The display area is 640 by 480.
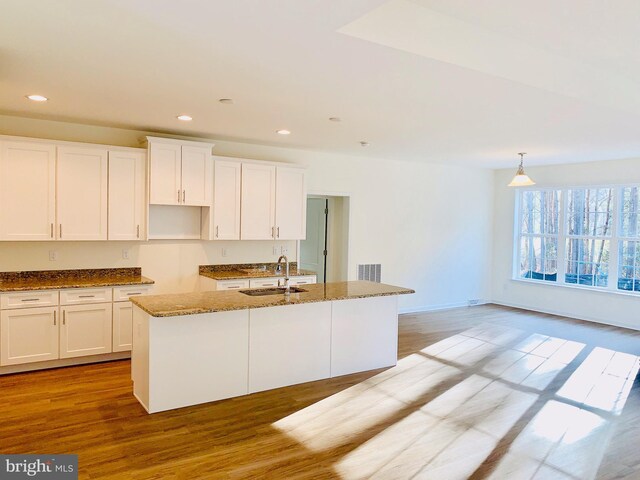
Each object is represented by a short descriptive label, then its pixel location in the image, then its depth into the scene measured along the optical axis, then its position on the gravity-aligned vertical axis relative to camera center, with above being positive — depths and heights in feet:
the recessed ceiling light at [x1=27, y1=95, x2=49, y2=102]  13.15 +3.54
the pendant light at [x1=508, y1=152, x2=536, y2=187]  20.47 +2.26
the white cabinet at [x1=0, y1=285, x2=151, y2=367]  14.69 -3.47
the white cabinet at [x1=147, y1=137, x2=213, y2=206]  17.16 +1.94
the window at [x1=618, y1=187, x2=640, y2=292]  23.31 -0.43
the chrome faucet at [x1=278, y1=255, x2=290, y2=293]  14.40 -1.93
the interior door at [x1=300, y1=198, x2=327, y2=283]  25.46 -0.84
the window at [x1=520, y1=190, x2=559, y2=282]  26.89 -0.24
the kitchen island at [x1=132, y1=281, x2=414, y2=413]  12.09 -3.44
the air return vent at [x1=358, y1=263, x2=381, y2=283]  24.45 -2.39
